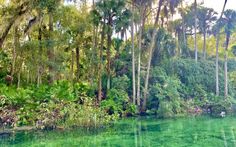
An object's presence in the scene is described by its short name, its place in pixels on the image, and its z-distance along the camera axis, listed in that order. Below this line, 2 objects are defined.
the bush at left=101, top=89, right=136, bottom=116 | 12.18
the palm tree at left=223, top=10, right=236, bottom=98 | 15.94
